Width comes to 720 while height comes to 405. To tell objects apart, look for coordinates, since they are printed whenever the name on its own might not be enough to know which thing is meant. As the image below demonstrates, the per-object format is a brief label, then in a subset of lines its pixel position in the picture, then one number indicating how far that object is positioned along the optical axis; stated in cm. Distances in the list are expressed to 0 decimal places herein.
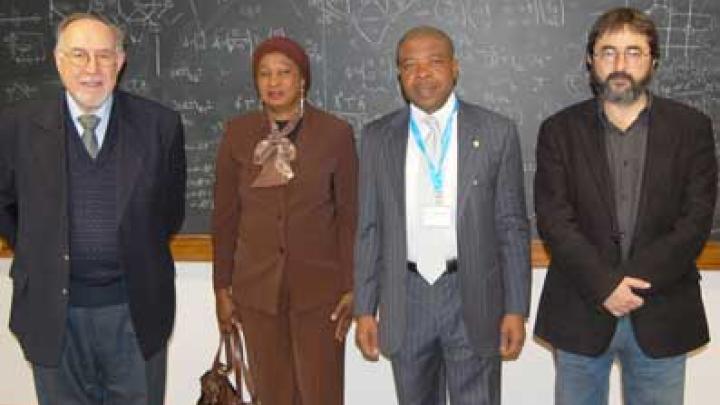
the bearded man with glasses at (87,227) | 262
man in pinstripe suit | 268
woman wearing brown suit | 295
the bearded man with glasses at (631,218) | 249
